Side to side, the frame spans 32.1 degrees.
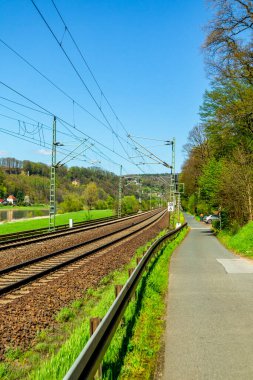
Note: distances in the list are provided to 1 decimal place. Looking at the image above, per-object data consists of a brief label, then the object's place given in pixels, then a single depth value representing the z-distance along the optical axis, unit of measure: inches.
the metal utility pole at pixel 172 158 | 1469.0
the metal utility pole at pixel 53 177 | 1333.7
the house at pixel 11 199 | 7085.1
